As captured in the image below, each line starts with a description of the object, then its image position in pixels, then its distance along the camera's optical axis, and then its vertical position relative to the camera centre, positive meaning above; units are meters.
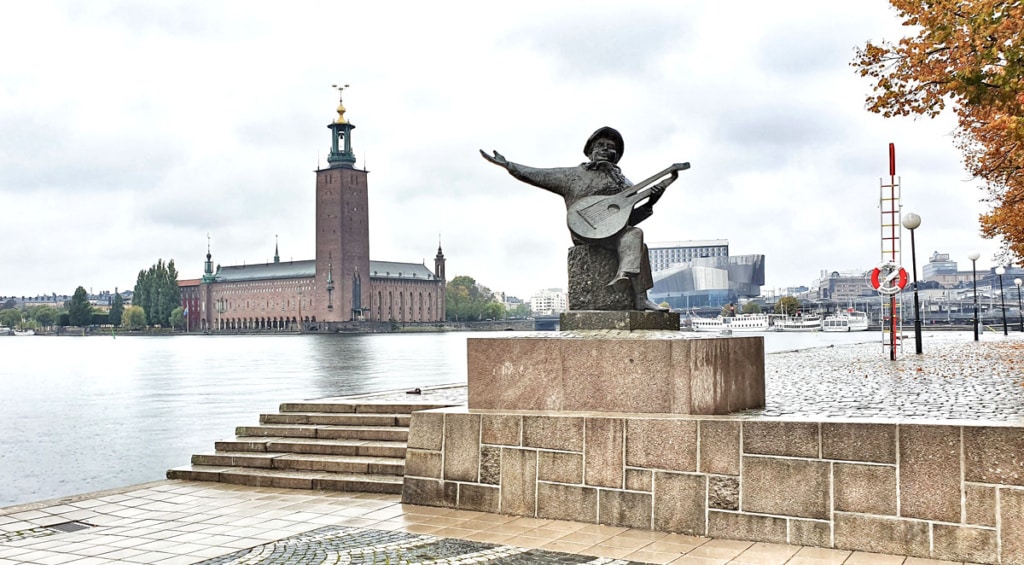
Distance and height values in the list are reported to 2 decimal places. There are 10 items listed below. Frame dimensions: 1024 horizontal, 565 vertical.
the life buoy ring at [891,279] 23.38 +0.85
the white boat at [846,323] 111.30 -1.33
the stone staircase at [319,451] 10.19 -1.62
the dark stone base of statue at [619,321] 8.88 -0.05
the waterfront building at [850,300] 185.88 +2.74
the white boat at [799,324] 122.57 -1.50
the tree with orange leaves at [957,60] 9.18 +2.95
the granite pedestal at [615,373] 7.99 -0.53
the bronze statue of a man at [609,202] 9.25 +1.20
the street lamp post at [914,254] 25.53 +1.84
